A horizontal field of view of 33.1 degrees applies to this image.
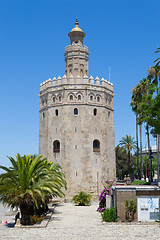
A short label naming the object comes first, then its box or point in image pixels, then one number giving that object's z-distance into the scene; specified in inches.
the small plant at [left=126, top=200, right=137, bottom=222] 674.2
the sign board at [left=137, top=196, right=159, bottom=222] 677.9
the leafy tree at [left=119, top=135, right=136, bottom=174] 2253.4
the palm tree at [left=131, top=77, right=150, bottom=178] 1413.6
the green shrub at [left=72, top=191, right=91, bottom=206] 1132.1
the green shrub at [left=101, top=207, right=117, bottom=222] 684.7
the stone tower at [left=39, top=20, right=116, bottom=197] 1344.7
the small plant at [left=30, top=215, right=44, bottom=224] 675.4
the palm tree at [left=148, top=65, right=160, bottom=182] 1250.9
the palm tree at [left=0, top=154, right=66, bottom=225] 658.2
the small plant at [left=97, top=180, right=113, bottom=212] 885.3
